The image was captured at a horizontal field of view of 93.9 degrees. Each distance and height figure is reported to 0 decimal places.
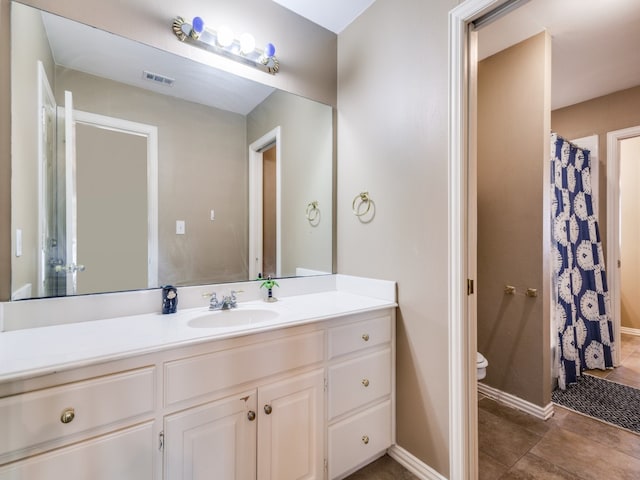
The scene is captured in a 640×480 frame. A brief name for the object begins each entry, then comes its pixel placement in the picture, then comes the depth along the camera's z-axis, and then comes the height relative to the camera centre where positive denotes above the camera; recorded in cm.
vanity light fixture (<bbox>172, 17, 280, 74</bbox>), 146 +102
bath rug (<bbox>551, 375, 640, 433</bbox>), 194 -118
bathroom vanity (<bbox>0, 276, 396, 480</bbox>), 82 -54
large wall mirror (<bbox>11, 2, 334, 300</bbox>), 119 +35
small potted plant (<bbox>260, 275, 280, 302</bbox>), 171 -28
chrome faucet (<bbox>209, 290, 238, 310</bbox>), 151 -33
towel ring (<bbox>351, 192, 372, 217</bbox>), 182 +22
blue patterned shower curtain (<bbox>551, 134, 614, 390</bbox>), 238 -29
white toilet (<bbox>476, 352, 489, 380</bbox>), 191 -82
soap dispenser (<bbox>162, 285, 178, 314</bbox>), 139 -28
